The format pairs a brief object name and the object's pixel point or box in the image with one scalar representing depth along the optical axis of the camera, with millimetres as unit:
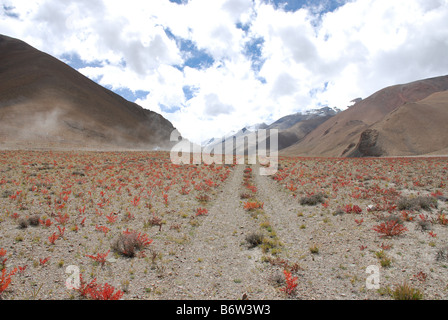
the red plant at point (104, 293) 5570
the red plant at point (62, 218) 10541
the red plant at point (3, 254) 7231
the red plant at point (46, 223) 10094
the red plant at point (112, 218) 10975
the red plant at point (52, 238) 8711
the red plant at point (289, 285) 5996
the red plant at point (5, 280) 5791
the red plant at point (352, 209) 12267
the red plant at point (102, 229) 9878
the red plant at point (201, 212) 12888
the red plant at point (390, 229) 9125
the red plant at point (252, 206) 13863
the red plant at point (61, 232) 9315
